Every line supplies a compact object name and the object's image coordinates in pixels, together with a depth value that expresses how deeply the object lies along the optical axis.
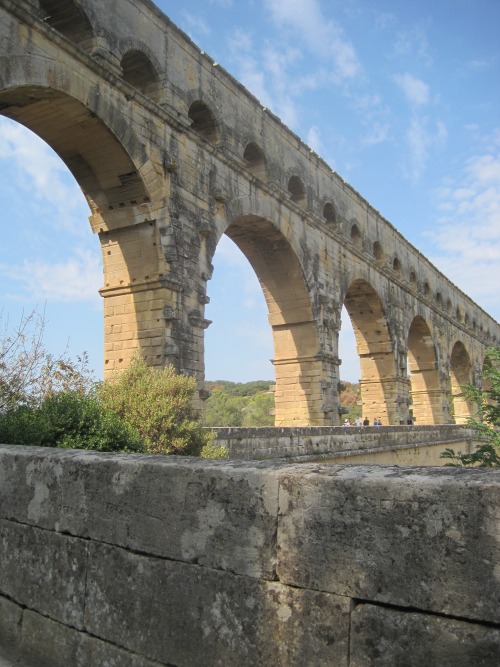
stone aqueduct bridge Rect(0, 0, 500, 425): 9.30
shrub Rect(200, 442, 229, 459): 7.36
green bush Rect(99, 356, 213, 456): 7.23
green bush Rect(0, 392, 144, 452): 4.89
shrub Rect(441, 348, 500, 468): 8.29
